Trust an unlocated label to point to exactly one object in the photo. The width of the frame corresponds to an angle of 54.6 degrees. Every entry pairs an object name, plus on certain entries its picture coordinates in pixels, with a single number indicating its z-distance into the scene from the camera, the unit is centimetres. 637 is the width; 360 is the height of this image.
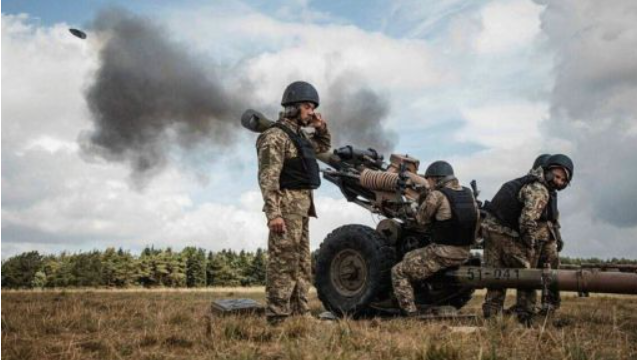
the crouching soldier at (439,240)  821
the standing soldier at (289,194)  666
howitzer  817
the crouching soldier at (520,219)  830
